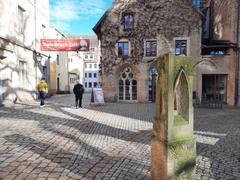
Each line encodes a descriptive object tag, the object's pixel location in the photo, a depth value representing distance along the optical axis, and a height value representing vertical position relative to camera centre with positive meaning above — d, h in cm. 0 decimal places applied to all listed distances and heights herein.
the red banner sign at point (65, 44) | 1340 +304
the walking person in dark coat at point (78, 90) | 1097 -31
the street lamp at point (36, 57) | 1468 +228
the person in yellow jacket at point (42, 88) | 1093 -19
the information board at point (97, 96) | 1256 -78
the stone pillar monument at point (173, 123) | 270 -59
